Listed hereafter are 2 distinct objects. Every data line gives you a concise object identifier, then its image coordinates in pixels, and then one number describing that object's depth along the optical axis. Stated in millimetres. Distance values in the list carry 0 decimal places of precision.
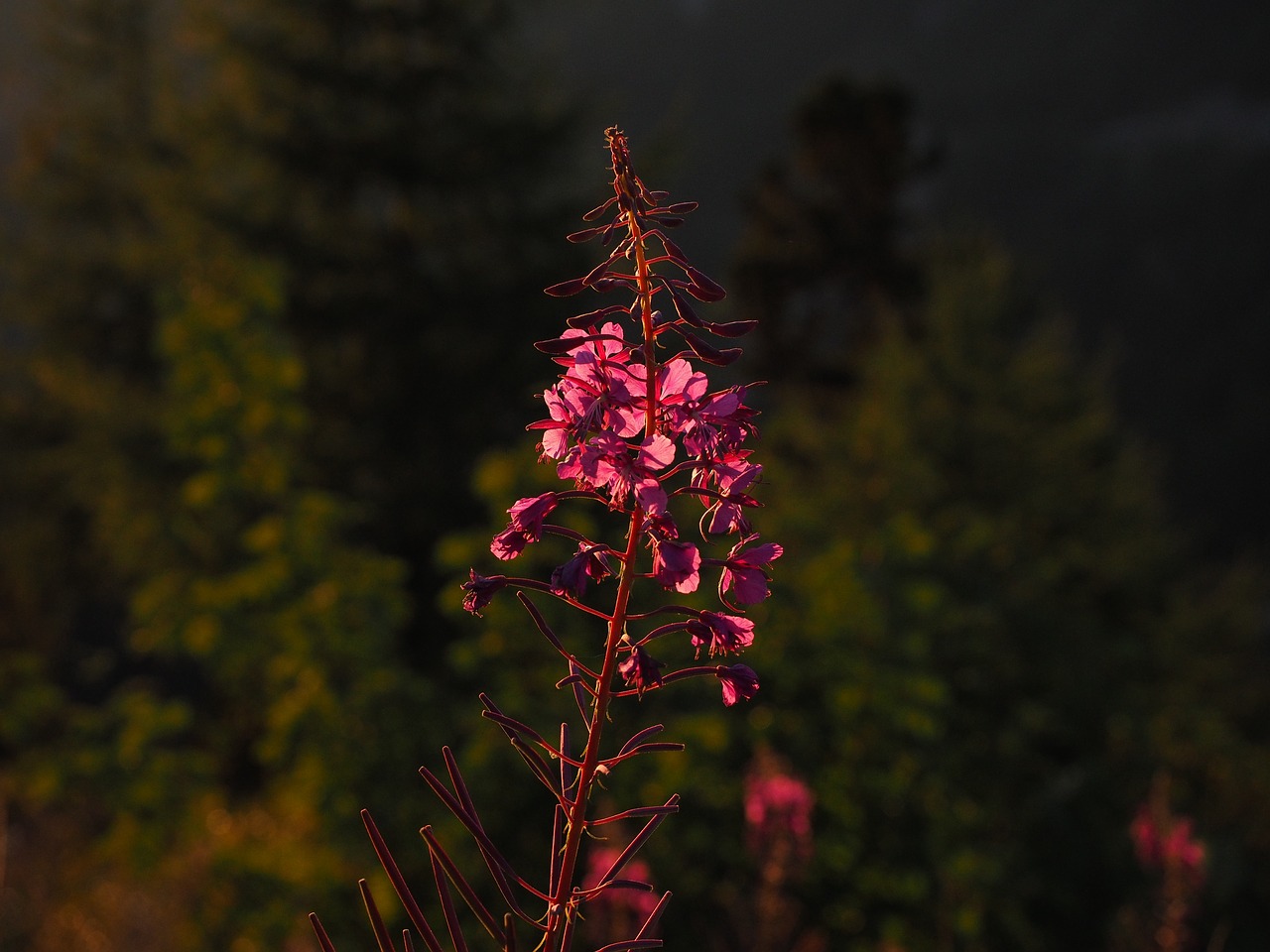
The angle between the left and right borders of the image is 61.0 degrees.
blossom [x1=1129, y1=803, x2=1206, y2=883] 4098
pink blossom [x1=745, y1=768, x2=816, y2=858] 3811
